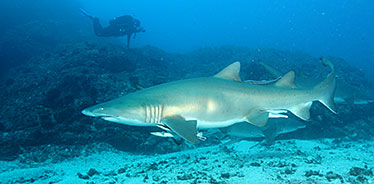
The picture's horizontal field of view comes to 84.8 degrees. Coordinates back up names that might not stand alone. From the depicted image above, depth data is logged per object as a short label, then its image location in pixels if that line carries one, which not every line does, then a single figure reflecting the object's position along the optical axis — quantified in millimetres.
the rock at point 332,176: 3429
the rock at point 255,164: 4458
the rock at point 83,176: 4320
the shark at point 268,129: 6234
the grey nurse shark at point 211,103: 3277
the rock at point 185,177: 3852
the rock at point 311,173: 3639
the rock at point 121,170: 4597
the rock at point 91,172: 4477
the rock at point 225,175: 3795
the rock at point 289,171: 3840
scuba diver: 17625
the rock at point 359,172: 3666
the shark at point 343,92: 6508
